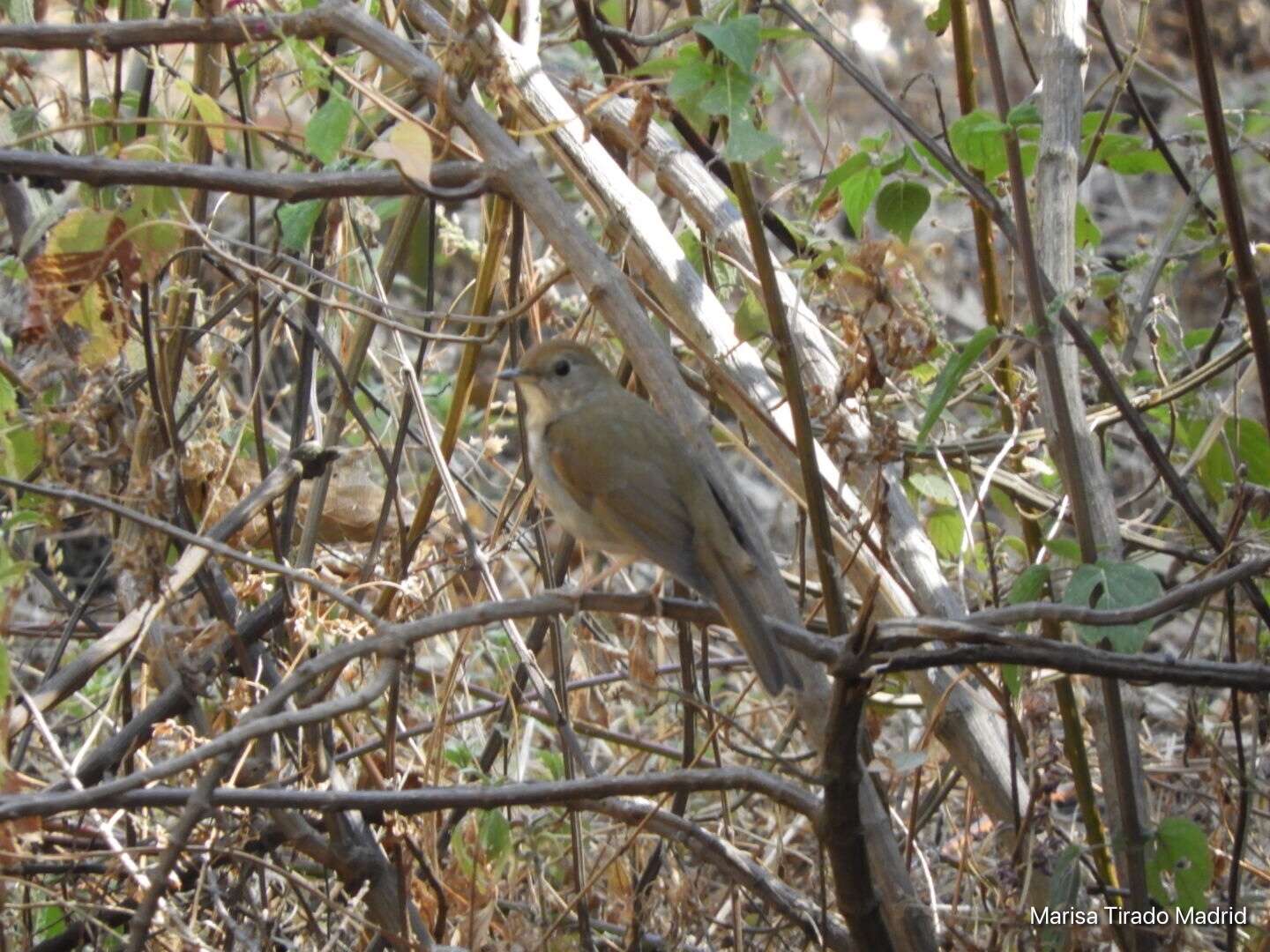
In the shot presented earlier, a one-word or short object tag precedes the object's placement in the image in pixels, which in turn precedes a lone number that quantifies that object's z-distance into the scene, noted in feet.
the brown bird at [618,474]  20.33
